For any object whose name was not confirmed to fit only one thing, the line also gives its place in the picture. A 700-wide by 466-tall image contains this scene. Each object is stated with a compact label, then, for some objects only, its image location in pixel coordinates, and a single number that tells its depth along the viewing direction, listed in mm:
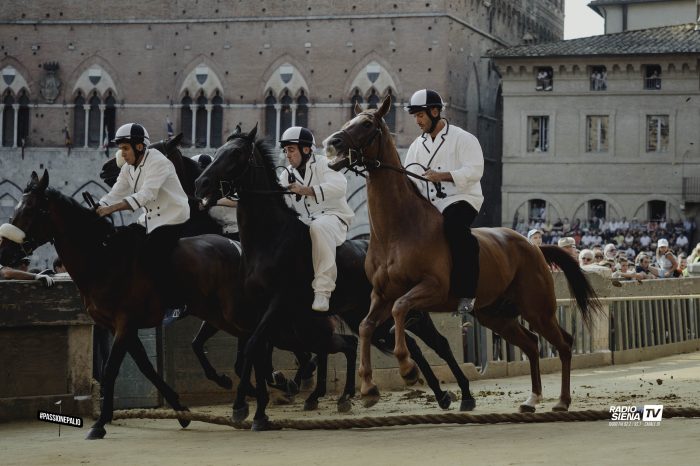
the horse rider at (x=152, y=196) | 11516
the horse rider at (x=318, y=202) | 11695
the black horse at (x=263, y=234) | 11125
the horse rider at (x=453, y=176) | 11086
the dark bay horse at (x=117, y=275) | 10992
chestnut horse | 10484
